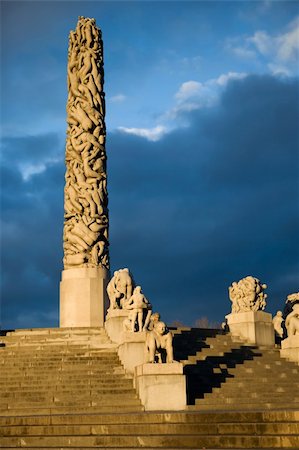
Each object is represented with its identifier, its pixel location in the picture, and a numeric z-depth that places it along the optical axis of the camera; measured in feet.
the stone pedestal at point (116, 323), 68.39
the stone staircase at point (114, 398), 41.78
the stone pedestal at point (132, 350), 58.59
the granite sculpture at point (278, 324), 80.28
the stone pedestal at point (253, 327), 76.07
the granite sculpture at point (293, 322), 69.77
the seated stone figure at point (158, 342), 52.90
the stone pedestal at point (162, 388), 51.47
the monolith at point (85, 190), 87.45
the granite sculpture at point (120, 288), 70.74
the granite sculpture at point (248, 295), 78.89
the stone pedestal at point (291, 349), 68.74
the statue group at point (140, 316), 53.11
